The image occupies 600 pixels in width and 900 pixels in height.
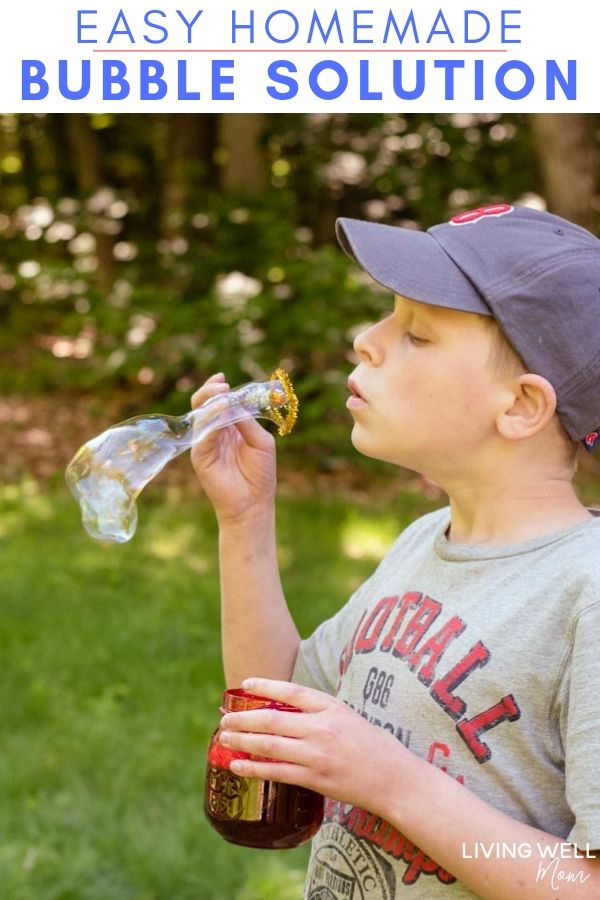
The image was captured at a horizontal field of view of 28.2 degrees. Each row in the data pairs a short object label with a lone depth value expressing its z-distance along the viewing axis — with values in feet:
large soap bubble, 6.24
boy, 4.18
